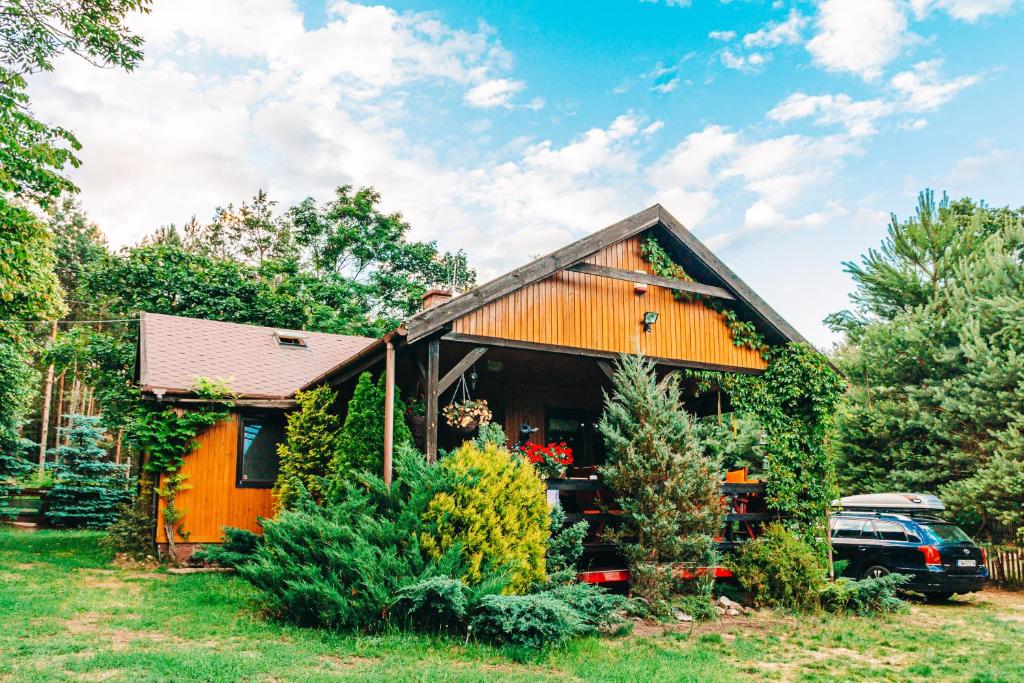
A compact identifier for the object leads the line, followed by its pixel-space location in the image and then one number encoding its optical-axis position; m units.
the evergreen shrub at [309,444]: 11.48
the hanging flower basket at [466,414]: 10.32
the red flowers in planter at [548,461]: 9.66
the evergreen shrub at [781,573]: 9.40
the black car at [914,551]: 11.38
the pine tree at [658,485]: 8.66
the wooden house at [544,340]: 9.21
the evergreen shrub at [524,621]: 6.45
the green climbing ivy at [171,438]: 11.73
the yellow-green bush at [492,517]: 7.13
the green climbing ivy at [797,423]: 10.80
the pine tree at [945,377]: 14.56
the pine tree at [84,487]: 18.70
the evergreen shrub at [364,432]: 9.16
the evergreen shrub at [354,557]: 6.65
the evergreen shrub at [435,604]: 6.43
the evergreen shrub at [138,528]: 12.17
